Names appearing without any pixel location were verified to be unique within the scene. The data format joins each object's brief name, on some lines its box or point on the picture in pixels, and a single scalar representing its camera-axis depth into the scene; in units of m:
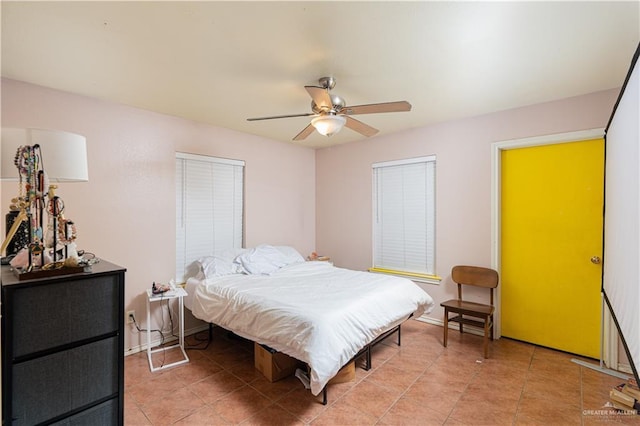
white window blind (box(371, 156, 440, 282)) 3.84
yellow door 2.83
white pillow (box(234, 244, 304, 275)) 3.45
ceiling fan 2.14
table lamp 1.31
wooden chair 2.92
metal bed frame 2.18
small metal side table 2.74
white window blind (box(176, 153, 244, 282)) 3.48
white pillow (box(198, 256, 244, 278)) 3.23
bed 2.02
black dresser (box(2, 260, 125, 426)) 1.16
